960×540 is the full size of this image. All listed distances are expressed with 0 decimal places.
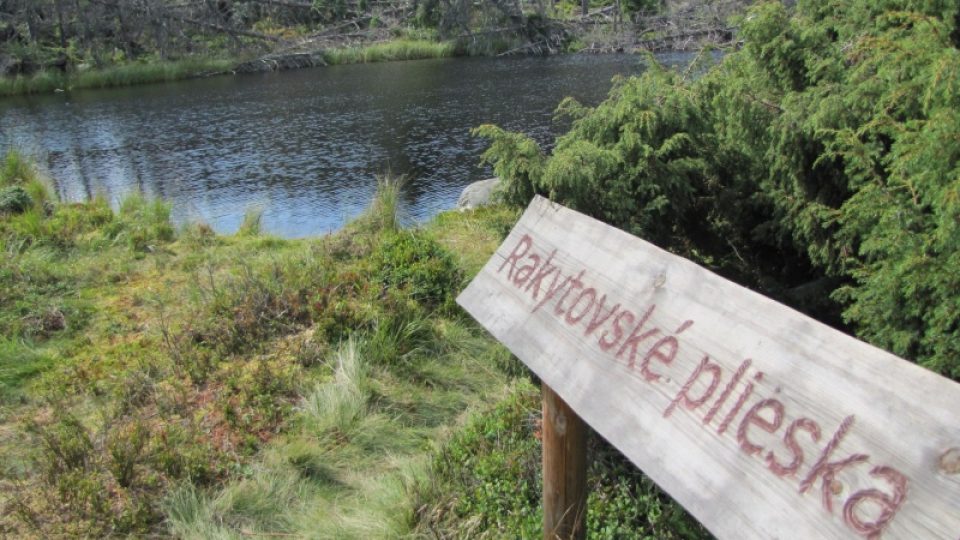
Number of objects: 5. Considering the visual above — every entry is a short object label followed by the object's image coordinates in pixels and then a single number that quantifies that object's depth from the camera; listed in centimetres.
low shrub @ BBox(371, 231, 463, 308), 551
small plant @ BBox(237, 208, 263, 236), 908
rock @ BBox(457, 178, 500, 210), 969
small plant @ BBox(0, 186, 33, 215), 843
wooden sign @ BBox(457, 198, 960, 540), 131
